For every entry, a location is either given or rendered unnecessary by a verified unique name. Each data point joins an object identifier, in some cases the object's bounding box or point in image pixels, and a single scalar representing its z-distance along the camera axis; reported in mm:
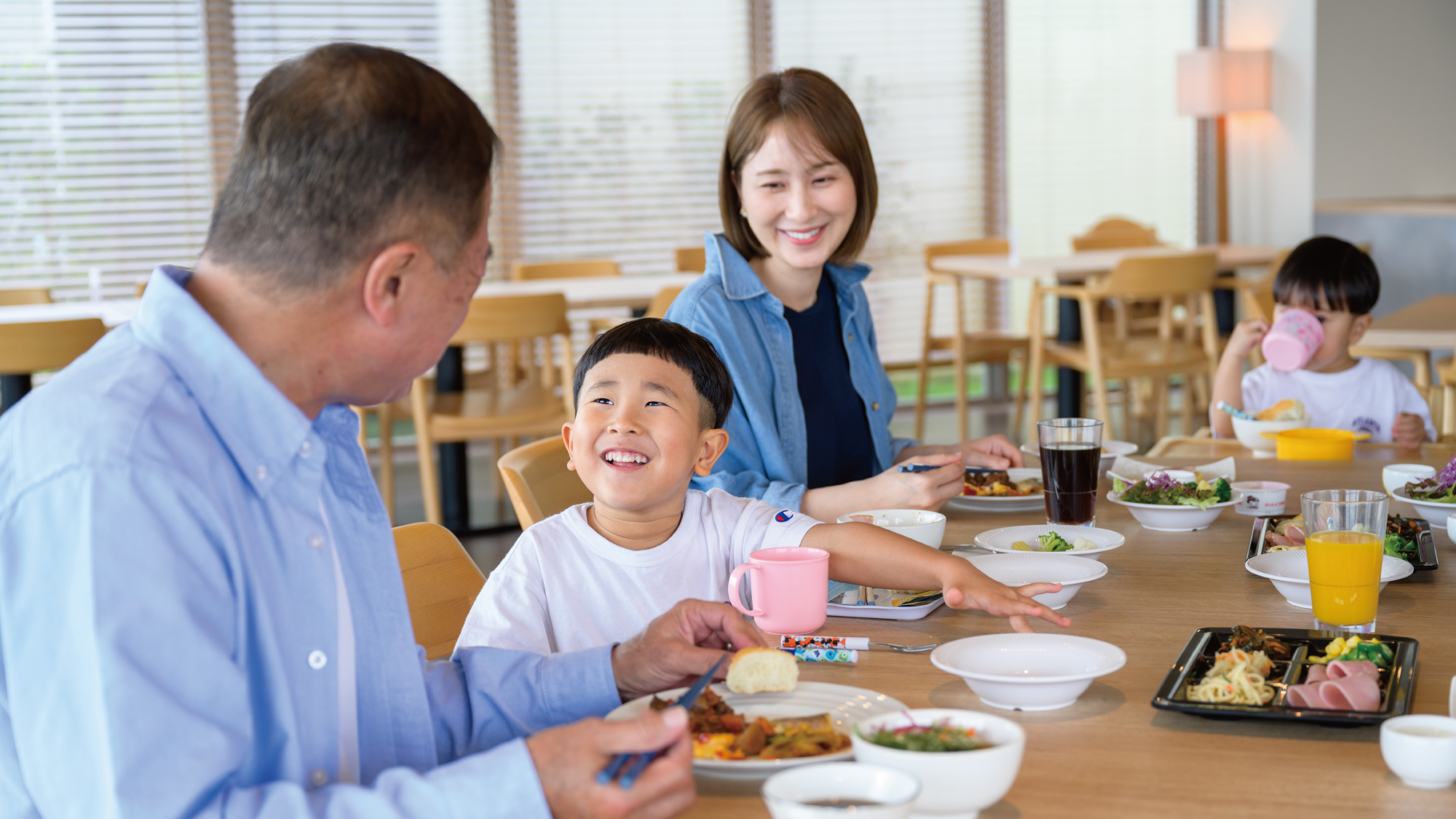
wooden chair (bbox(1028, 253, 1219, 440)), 4957
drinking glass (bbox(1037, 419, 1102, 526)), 1650
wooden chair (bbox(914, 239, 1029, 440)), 5773
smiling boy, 1380
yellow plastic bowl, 2160
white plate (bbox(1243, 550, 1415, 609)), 1314
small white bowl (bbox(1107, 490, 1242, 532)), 1689
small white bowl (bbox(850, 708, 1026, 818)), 805
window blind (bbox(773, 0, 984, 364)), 6852
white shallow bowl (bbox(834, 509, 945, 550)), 1498
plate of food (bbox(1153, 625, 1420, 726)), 981
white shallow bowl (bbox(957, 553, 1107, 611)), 1332
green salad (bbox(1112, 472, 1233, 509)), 1752
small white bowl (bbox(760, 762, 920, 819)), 759
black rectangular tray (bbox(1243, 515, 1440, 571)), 1452
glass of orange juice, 1197
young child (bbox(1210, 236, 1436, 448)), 2775
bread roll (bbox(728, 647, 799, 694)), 1038
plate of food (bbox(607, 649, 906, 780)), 913
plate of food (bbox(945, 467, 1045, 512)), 1855
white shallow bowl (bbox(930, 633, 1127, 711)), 1019
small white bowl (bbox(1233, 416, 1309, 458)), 2283
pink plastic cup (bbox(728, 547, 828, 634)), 1251
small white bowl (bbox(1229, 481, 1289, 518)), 1784
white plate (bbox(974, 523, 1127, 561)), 1533
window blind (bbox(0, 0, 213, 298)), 5613
